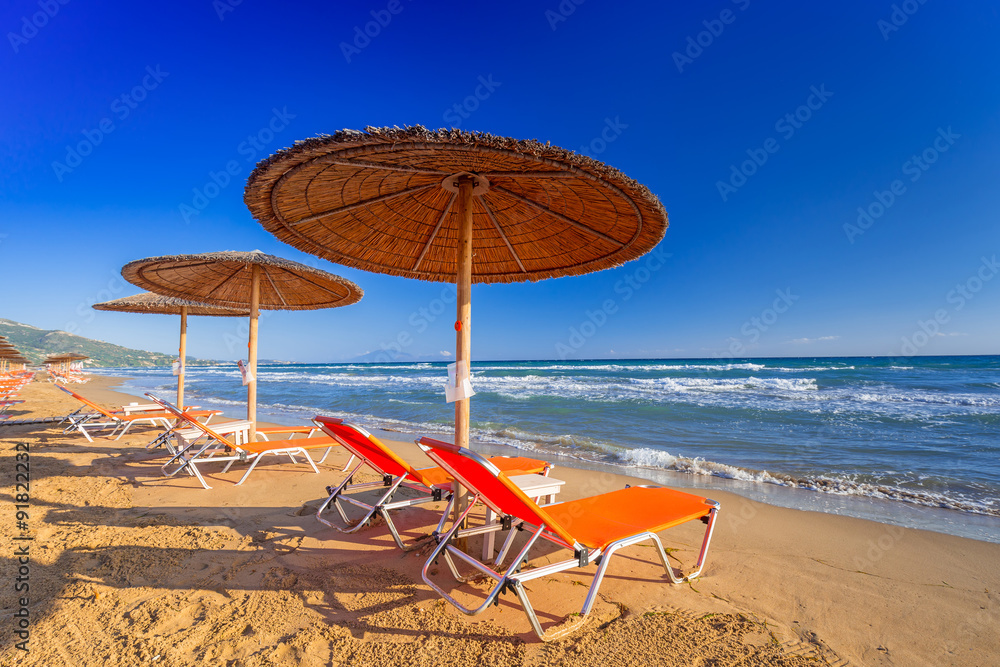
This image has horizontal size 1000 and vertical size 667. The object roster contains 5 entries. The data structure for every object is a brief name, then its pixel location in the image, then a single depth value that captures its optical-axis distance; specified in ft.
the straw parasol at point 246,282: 19.03
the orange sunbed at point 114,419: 24.62
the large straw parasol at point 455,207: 7.68
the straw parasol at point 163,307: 26.66
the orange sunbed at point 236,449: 16.07
